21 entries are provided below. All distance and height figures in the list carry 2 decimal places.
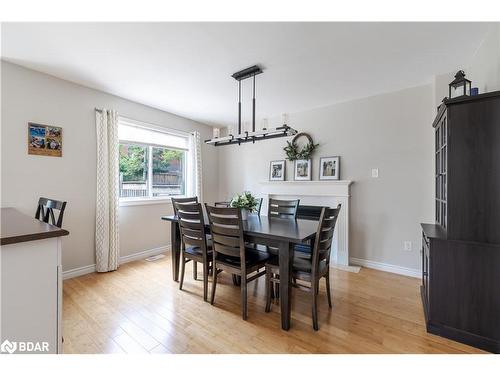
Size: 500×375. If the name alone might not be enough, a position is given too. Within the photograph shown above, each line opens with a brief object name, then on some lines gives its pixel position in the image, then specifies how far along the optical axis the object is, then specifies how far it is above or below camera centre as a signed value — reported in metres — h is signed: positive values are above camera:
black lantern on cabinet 1.92 +0.86
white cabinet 1.09 -0.52
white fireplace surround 3.39 -0.14
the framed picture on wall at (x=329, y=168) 3.53 +0.31
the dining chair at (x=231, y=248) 2.02 -0.54
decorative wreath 3.77 +0.63
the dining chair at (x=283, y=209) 2.91 -0.26
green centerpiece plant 2.60 -0.16
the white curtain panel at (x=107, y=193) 3.06 -0.06
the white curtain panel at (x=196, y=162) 4.41 +0.49
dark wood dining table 1.86 -0.41
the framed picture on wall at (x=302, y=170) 3.79 +0.30
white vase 2.85 -0.33
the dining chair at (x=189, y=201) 2.59 -0.16
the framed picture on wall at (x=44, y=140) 2.57 +0.56
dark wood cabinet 1.61 -0.35
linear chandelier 2.36 +0.57
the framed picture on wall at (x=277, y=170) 4.08 +0.31
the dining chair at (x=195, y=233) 2.29 -0.45
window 3.54 +0.45
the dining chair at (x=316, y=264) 1.88 -0.68
